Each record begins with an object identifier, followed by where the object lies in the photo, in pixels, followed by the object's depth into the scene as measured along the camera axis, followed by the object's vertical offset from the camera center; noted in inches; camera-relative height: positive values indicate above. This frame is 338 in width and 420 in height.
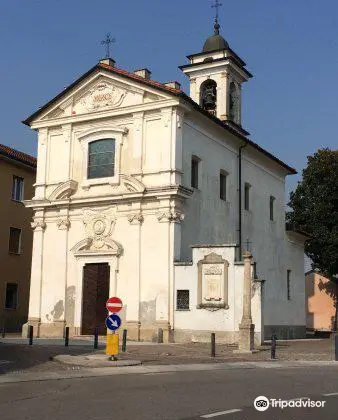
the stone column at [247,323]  860.0 -7.9
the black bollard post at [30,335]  910.1 -32.1
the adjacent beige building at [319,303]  2061.9 +52.7
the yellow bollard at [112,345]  681.6 -32.7
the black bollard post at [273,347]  778.2 -37.1
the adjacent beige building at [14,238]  1405.0 +176.2
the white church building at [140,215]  1027.9 +184.2
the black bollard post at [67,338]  872.7 -33.2
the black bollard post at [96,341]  834.0 -35.8
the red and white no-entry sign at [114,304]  687.7 +11.6
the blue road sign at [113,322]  681.5 -7.6
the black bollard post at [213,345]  784.5 -35.6
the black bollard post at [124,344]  830.9 -39.1
